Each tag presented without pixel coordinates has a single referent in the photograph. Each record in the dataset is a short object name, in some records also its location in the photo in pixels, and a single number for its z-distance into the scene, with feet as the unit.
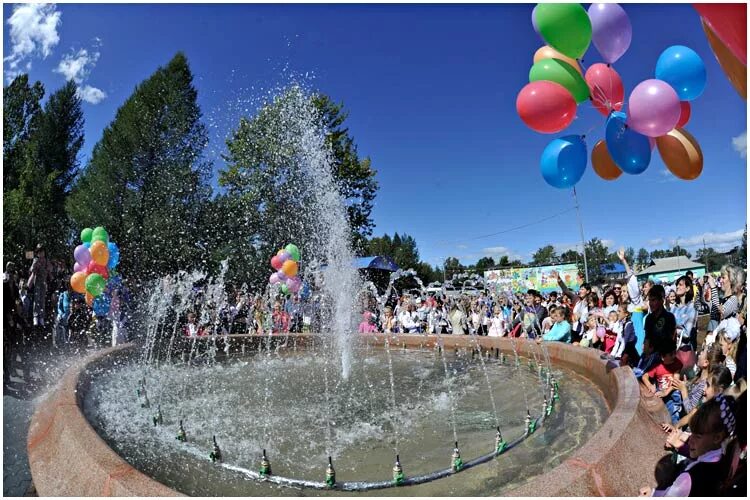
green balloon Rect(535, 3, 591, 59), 14.60
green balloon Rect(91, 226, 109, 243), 35.76
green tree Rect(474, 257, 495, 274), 355.56
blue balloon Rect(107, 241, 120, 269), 36.65
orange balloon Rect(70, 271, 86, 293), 33.81
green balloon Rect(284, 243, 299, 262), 49.73
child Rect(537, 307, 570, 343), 26.84
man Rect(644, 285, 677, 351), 15.83
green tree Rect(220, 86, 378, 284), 79.61
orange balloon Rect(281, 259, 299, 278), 48.44
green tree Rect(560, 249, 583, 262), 329.74
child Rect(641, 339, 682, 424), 14.76
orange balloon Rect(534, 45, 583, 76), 16.06
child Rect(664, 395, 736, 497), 8.93
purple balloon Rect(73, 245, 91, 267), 34.22
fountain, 11.36
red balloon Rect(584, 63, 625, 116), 15.88
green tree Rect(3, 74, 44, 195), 102.68
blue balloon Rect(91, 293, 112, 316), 35.81
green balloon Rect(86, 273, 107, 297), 33.55
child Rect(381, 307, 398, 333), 41.83
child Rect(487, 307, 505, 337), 34.09
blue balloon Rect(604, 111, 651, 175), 14.97
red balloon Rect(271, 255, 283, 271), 48.96
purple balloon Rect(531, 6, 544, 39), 15.44
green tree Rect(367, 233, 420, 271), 255.50
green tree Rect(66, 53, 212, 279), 84.23
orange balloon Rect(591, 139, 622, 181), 17.24
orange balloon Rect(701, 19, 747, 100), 8.39
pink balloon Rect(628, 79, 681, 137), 13.33
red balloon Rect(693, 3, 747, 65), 7.32
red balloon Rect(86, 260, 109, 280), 34.15
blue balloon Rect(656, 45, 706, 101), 13.83
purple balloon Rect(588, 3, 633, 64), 15.12
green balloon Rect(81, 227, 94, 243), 37.32
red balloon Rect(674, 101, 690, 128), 14.76
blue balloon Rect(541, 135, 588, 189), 16.12
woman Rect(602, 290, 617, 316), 27.20
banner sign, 107.55
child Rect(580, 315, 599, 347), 25.95
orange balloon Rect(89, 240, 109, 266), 34.27
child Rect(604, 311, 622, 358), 24.32
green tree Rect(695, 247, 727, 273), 149.14
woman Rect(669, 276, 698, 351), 22.82
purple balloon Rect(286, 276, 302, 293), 49.42
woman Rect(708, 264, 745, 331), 16.58
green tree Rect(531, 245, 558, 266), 335.71
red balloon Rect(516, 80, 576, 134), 15.23
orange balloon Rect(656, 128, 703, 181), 14.29
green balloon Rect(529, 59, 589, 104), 15.72
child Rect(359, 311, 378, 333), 39.78
